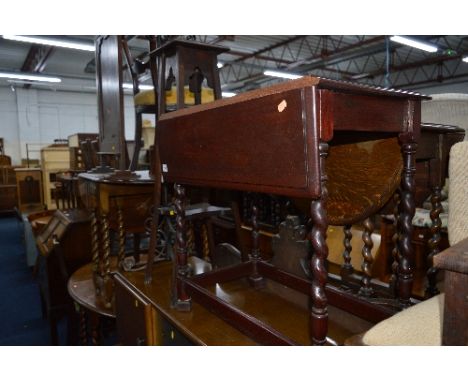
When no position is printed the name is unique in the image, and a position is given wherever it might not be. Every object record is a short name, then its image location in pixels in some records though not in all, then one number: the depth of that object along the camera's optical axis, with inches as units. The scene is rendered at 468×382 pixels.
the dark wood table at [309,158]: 35.7
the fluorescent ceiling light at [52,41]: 217.2
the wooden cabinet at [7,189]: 347.3
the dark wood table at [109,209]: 91.4
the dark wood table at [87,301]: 91.5
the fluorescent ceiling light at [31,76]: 316.7
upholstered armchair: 32.9
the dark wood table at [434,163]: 56.9
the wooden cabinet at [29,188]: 308.5
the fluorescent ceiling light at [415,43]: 250.8
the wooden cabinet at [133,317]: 69.6
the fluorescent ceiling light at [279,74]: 334.6
